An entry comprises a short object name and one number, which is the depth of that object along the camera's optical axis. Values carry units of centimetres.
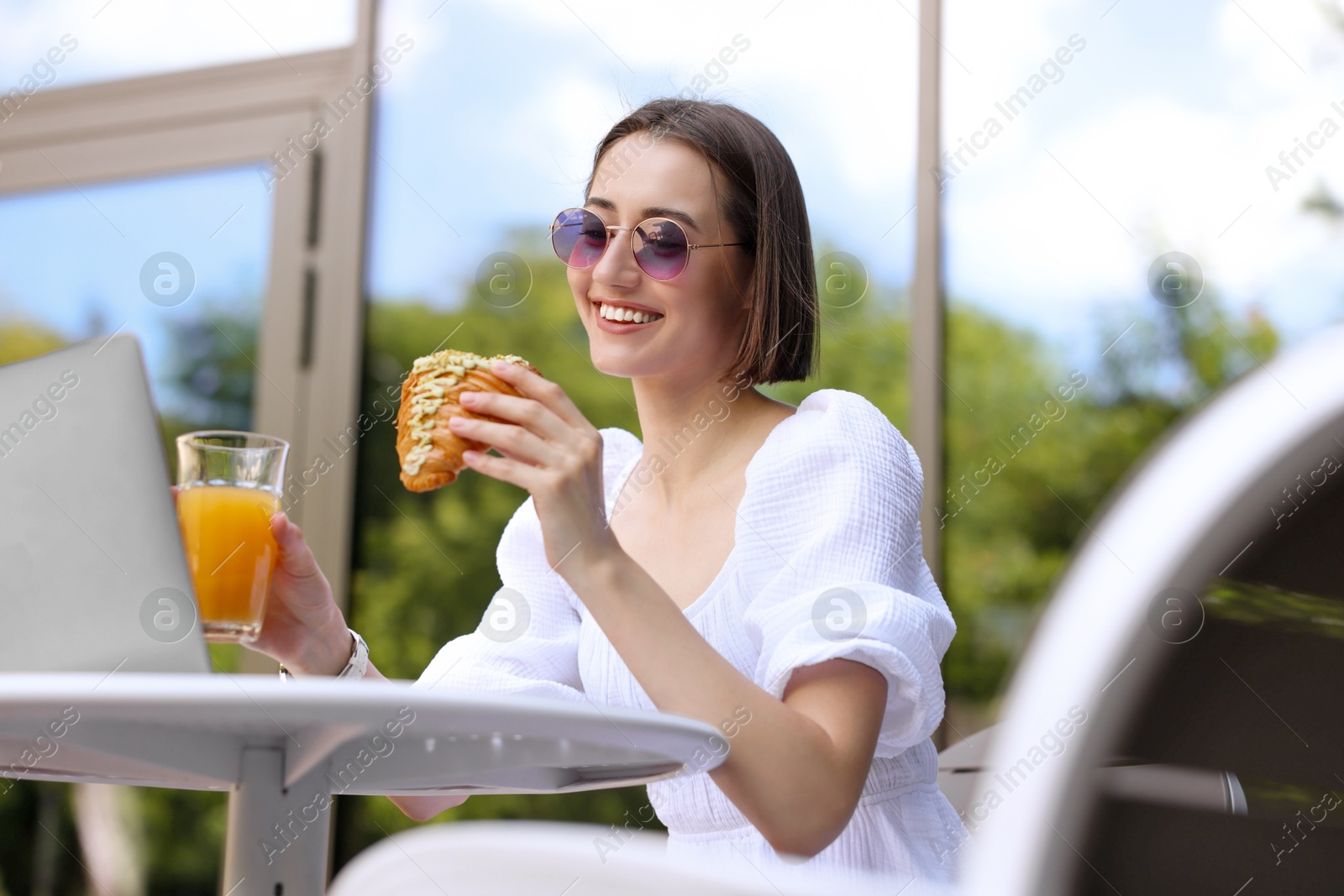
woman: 124
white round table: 72
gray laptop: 98
